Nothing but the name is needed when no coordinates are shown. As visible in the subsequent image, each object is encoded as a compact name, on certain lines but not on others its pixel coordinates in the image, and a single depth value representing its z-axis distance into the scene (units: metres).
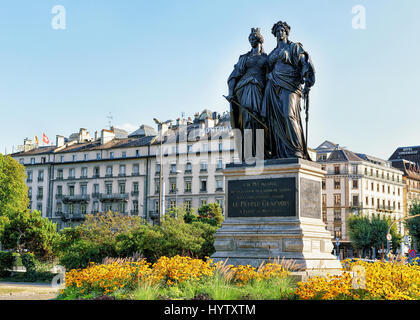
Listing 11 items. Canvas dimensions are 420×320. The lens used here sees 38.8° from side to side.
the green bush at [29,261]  38.22
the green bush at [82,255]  23.58
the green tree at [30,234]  38.94
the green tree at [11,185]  64.00
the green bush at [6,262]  39.38
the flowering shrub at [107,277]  11.54
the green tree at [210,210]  60.31
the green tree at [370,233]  73.50
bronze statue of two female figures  14.88
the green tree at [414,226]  60.98
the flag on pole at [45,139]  91.44
